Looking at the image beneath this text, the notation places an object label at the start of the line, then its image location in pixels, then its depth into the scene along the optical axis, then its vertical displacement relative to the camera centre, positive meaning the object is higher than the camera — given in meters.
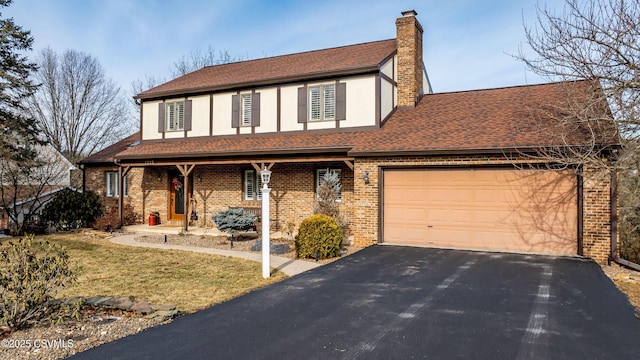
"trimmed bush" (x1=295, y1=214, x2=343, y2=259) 10.23 -1.40
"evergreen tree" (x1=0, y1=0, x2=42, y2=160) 13.94 +3.21
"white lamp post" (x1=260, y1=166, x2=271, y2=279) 8.21 -1.03
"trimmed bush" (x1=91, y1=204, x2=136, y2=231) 15.92 -1.50
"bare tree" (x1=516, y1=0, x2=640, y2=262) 8.87 +2.32
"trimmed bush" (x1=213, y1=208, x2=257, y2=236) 12.80 -1.19
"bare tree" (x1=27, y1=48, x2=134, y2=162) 34.00 +6.49
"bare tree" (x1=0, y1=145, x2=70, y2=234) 14.86 -0.11
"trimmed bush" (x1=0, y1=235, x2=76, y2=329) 5.04 -1.24
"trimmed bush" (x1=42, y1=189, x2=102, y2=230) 16.36 -1.13
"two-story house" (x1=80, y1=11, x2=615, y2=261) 10.43 +0.94
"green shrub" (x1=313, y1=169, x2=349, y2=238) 12.66 -0.52
